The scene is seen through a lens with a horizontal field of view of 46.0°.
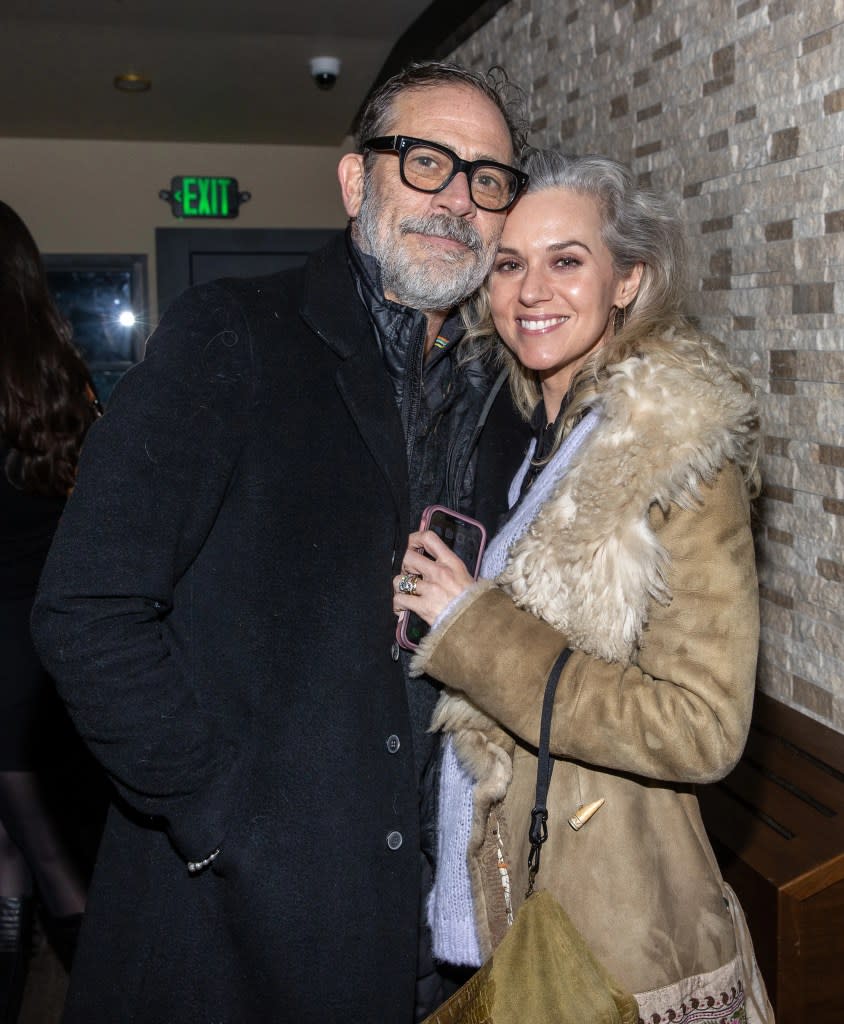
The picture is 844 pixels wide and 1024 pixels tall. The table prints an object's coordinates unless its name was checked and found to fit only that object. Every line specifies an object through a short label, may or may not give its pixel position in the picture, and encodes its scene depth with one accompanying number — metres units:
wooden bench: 1.53
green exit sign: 6.19
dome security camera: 4.50
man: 1.27
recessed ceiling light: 4.68
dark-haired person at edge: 2.29
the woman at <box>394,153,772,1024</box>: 1.33
